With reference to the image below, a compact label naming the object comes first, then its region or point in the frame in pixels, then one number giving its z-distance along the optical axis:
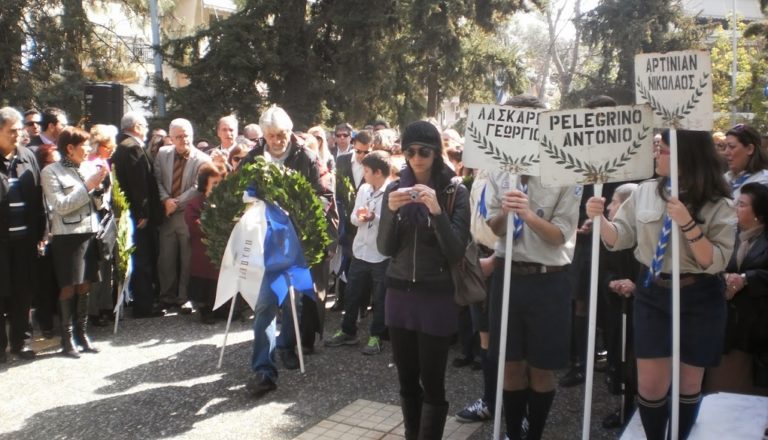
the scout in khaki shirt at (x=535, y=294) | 3.91
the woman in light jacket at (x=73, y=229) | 6.36
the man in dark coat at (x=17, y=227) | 6.15
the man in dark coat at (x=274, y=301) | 5.47
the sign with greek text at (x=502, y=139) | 4.03
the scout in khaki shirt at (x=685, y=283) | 3.59
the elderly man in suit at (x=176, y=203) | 8.02
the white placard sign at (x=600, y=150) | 3.78
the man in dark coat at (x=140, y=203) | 7.78
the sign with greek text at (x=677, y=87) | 3.61
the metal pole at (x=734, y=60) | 28.46
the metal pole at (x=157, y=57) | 15.50
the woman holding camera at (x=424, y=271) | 3.91
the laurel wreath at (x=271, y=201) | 5.68
